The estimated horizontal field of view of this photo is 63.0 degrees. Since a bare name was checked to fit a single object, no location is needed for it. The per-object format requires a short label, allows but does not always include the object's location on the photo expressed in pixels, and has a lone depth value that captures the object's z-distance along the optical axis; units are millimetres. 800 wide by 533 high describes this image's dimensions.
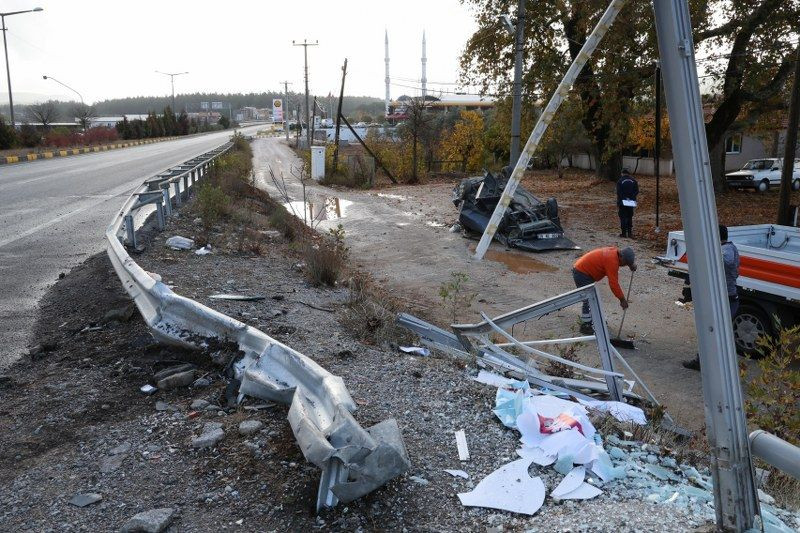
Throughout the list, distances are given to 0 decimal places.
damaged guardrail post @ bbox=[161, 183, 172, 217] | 10680
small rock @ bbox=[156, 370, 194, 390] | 4336
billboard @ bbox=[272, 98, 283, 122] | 97519
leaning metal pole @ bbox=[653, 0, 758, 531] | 2502
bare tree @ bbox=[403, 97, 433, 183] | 32656
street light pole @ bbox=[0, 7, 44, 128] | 38897
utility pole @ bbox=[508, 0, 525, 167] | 17844
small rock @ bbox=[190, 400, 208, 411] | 4023
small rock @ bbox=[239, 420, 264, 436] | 3598
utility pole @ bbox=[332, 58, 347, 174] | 31766
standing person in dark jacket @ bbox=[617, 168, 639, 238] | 16000
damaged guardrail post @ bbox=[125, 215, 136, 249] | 8203
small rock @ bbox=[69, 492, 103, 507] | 3084
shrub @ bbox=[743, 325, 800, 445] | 4477
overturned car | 15453
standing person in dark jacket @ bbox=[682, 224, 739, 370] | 7469
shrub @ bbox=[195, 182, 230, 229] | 10719
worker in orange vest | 8547
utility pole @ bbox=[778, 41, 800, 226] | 13234
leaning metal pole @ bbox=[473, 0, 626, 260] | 13684
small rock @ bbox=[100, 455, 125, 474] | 3395
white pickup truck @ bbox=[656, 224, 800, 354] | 7664
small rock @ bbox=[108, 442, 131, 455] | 3562
